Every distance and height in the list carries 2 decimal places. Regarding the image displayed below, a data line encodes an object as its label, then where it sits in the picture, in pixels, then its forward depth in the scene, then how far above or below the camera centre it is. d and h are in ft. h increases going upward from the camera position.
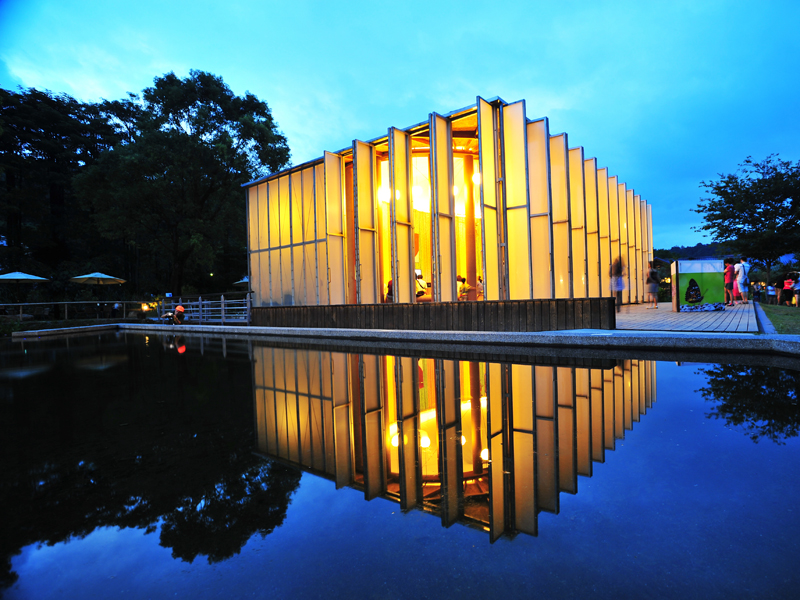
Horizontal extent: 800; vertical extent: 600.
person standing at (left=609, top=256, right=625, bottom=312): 57.34 +1.95
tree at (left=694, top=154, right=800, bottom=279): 88.17 +17.07
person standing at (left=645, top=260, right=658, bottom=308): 56.08 +1.13
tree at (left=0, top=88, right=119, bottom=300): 104.99 +33.73
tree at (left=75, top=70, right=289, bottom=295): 84.94 +27.26
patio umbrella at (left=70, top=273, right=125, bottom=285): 82.79 +4.77
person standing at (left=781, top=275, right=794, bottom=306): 68.20 -0.89
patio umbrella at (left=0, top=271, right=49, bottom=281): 73.51 +4.89
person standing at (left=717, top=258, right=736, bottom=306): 59.00 +1.05
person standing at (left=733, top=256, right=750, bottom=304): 55.47 +1.61
